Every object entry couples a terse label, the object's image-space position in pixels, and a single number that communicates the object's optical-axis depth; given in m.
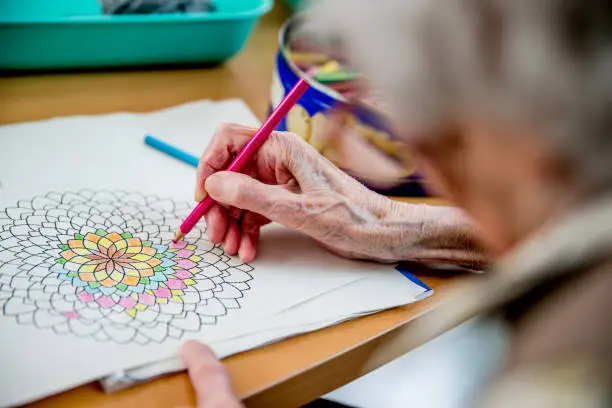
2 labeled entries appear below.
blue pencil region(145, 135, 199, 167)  0.73
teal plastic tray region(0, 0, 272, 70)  0.79
